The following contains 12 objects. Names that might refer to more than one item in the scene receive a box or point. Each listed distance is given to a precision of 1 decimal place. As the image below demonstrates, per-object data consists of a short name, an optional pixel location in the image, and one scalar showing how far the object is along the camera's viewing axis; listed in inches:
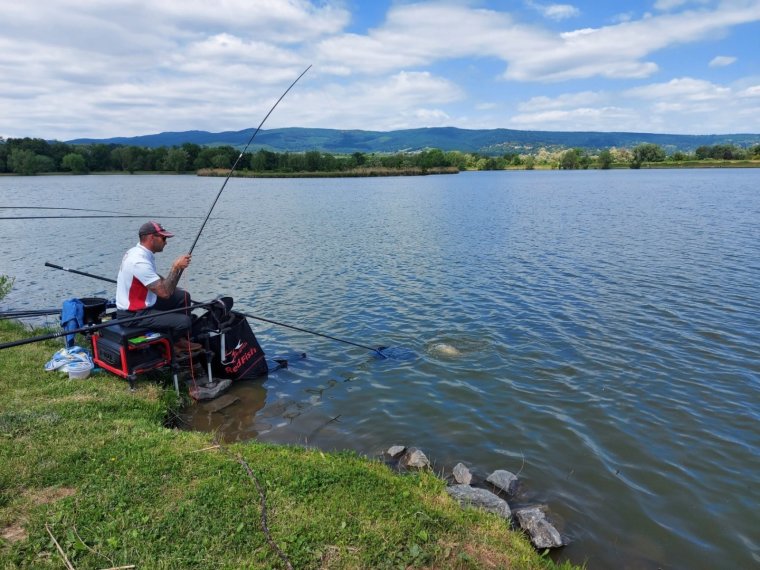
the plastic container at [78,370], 342.0
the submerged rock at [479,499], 238.5
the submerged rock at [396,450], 300.2
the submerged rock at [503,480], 268.8
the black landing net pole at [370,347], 461.8
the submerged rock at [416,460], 285.3
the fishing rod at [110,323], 218.2
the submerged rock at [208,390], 369.4
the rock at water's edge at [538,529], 225.1
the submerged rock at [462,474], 269.7
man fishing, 334.0
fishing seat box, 330.6
